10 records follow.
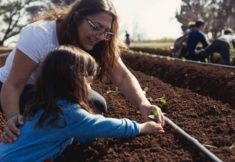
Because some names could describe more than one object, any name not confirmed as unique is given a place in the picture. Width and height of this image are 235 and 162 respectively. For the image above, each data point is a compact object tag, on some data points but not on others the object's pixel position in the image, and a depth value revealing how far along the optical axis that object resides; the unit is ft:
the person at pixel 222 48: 38.65
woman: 11.85
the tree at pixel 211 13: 145.18
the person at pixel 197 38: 40.27
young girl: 10.49
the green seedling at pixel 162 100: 18.15
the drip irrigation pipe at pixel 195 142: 10.90
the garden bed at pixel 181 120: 12.15
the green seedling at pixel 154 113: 12.45
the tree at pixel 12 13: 138.31
